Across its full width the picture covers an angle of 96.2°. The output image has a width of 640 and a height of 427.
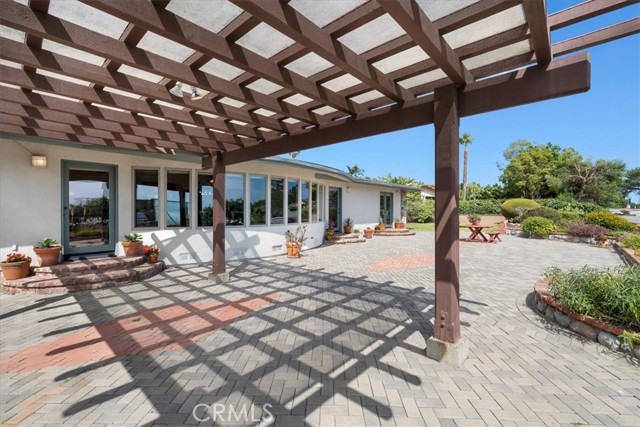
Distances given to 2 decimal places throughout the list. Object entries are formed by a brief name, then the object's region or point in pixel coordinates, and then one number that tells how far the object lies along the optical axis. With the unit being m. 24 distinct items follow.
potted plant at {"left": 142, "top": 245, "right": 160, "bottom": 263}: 6.98
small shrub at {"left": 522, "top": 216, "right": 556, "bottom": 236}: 13.93
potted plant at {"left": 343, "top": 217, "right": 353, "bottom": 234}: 14.08
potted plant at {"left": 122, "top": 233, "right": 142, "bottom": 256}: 6.76
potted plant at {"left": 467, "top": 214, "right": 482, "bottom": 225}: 14.61
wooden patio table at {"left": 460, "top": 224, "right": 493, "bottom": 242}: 13.40
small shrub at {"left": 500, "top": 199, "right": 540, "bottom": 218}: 21.39
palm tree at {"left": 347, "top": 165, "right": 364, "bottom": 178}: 40.84
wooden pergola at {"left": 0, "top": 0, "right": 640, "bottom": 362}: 2.04
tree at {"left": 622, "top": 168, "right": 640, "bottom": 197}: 45.59
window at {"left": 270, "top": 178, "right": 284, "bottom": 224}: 9.50
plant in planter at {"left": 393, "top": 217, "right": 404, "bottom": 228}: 17.27
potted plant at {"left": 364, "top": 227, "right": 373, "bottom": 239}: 14.82
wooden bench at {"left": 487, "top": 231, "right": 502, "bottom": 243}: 12.91
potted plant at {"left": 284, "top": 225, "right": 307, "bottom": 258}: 9.03
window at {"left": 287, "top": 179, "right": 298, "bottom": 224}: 10.07
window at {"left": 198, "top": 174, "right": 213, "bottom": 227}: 8.01
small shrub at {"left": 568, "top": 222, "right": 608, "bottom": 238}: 11.96
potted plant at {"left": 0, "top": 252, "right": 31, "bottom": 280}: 5.28
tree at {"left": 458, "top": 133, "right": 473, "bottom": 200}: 34.84
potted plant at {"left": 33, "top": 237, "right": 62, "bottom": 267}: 5.69
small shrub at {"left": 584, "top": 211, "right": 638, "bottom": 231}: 13.09
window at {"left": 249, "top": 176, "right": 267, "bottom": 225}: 8.91
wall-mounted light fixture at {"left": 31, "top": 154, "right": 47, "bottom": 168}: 5.79
